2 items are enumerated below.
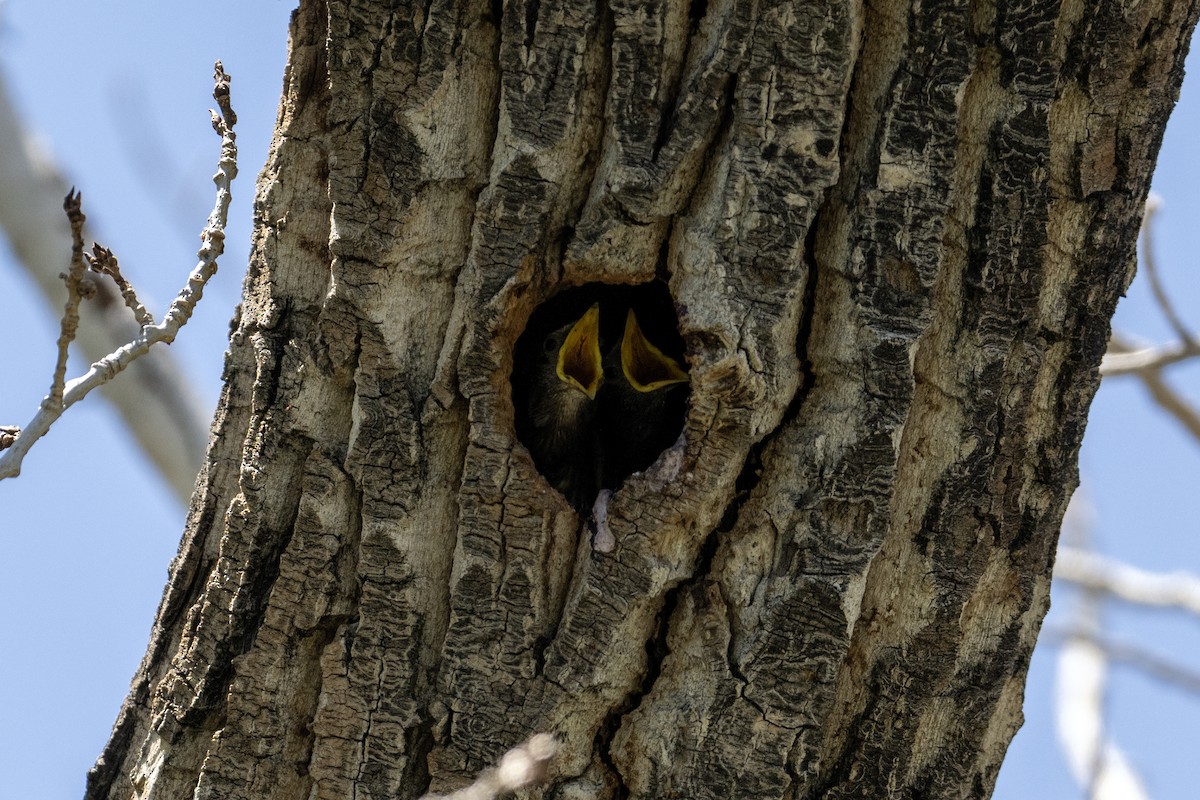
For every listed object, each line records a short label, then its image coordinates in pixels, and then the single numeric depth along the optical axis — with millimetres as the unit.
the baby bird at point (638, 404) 7860
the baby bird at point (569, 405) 7434
